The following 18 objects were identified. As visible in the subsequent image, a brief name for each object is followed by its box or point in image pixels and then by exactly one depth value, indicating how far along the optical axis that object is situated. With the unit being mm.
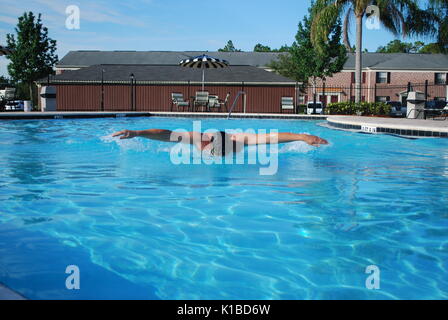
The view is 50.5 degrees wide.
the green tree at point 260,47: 77888
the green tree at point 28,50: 39594
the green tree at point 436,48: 26434
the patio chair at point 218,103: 26323
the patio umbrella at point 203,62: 22445
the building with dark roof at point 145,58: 44406
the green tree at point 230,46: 91812
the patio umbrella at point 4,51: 17875
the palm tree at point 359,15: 24109
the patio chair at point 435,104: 32338
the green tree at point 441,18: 24422
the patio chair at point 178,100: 25922
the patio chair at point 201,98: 24859
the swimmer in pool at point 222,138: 7770
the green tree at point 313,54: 32844
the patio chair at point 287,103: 26094
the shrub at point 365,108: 24094
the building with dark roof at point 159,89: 31422
